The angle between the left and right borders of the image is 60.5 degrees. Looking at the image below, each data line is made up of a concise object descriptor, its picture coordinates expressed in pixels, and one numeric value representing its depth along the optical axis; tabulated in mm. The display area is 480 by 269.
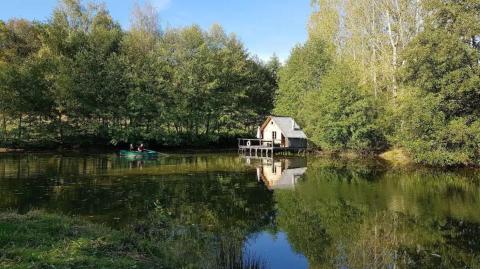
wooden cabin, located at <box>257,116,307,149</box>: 51281
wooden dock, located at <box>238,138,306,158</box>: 49062
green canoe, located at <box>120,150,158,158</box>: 39844
